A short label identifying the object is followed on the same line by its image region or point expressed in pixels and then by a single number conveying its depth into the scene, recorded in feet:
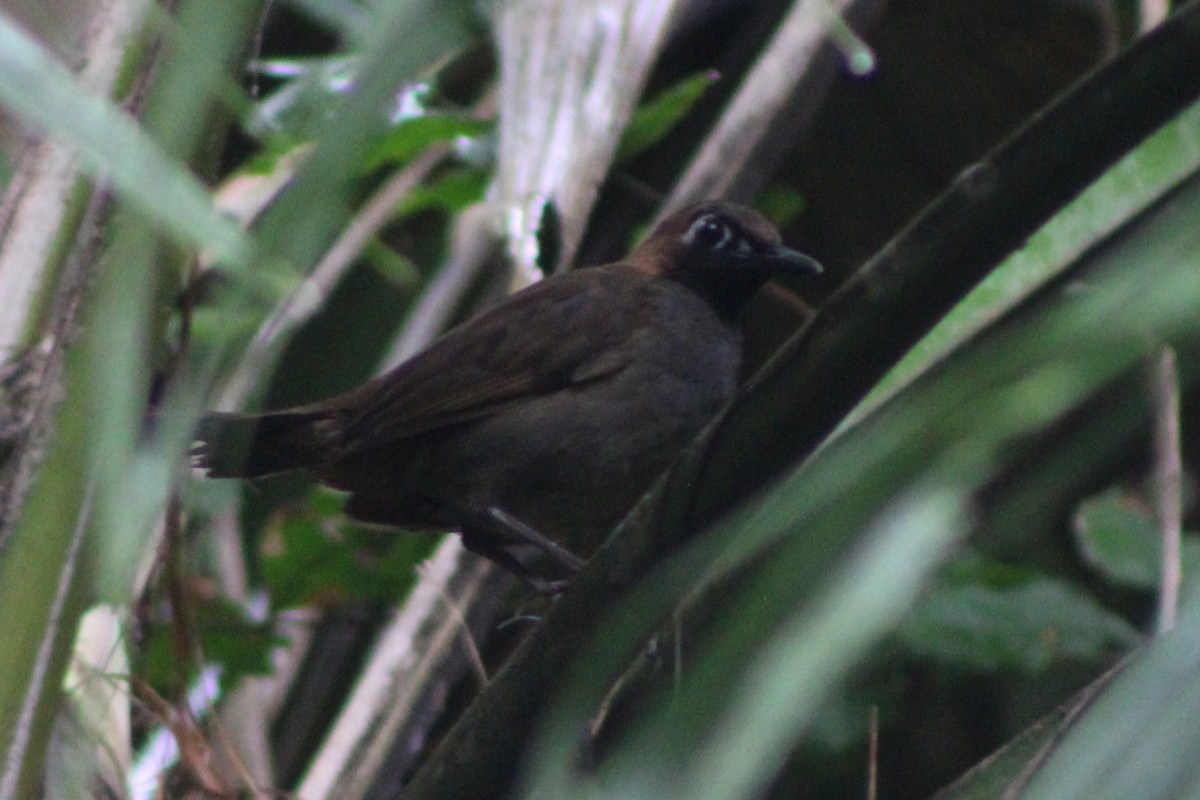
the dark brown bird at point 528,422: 25.62
